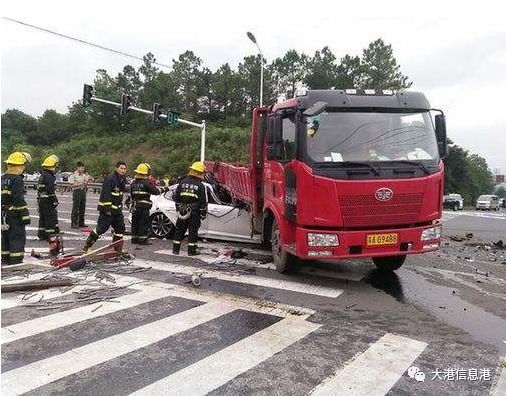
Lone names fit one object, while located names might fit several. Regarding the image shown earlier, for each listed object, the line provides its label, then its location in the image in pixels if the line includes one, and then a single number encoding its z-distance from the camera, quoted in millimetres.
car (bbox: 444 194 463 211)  39312
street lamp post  22439
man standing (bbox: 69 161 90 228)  13375
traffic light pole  24791
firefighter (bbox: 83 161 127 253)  9078
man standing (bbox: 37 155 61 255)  9609
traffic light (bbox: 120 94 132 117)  25188
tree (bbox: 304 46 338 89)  69875
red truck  6418
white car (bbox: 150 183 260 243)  10258
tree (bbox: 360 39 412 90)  67938
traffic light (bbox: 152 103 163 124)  26484
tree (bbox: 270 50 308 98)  76312
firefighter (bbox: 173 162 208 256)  9281
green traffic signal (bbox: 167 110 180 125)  26656
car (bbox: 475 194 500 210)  47031
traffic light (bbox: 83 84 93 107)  24234
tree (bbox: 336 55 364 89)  69312
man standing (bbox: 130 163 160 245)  10633
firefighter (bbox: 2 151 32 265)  8055
